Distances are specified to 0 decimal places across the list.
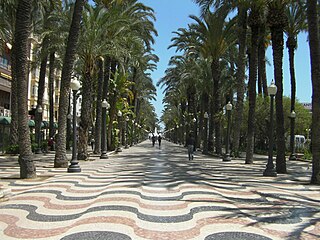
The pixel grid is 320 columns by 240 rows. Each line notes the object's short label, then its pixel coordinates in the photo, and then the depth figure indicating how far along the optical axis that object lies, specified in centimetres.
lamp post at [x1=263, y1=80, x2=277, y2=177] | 1603
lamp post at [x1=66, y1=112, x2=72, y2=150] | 3691
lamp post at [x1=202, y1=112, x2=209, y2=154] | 3559
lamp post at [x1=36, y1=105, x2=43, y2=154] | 2911
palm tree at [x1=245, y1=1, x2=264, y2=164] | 2302
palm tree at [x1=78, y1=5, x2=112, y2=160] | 2180
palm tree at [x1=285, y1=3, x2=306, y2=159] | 2936
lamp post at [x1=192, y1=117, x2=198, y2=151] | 4609
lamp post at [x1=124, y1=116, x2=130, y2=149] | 4824
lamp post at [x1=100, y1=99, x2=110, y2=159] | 2655
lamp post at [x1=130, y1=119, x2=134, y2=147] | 6019
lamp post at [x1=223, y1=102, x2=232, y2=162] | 2527
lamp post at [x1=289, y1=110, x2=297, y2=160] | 2879
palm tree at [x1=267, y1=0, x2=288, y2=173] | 1744
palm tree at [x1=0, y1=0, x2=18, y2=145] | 2330
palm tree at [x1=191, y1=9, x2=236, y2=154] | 2880
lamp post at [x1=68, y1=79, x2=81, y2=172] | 1610
